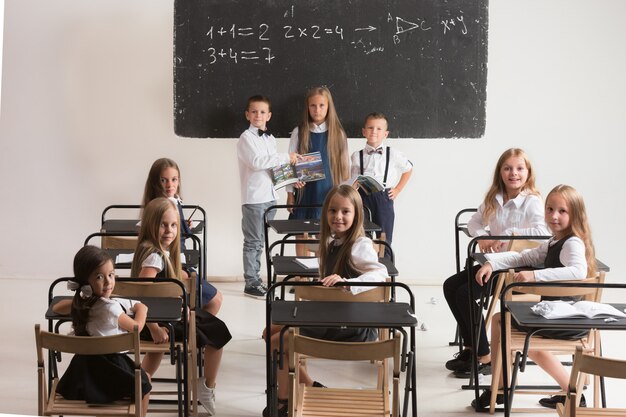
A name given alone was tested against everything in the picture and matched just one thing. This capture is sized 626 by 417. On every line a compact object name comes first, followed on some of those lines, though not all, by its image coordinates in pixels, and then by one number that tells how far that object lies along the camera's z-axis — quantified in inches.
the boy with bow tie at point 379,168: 283.9
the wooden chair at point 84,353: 146.5
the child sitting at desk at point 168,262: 191.0
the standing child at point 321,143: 284.7
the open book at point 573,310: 159.9
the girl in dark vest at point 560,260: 185.8
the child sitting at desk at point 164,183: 236.4
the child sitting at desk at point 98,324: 153.9
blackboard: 293.6
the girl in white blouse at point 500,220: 218.1
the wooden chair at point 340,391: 144.6
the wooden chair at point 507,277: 196.9
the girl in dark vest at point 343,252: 183.6
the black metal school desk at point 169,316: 160.1
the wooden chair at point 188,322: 174.9
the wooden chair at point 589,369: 137.3
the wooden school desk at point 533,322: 156.2
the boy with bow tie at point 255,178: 283.6
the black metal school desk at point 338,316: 156.3
